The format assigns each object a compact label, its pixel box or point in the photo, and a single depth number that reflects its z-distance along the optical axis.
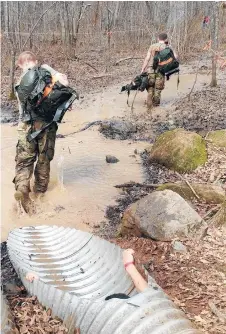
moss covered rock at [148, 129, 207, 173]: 8.28
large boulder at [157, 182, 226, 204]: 6.36
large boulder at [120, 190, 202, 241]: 5.16
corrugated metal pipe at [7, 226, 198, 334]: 3.13
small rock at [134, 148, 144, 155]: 9.51
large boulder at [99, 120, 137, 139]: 10.59
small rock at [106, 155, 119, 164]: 8.95
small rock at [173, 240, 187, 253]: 4.87
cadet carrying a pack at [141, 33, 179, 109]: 11.55
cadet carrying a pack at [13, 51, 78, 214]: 6.03
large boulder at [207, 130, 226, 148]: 8.78
